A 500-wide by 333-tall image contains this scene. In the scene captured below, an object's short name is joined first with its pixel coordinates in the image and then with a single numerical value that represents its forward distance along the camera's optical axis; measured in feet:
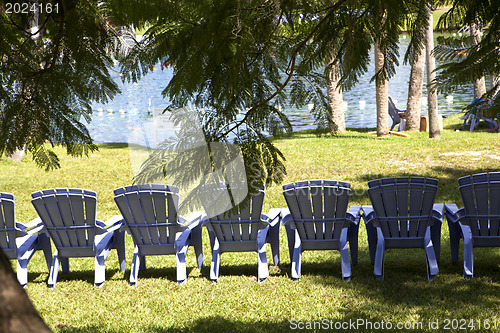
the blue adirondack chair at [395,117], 60.70
